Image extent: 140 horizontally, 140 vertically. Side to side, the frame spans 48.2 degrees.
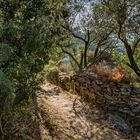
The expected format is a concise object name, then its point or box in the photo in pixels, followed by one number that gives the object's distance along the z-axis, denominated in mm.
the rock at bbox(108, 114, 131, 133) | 5218
